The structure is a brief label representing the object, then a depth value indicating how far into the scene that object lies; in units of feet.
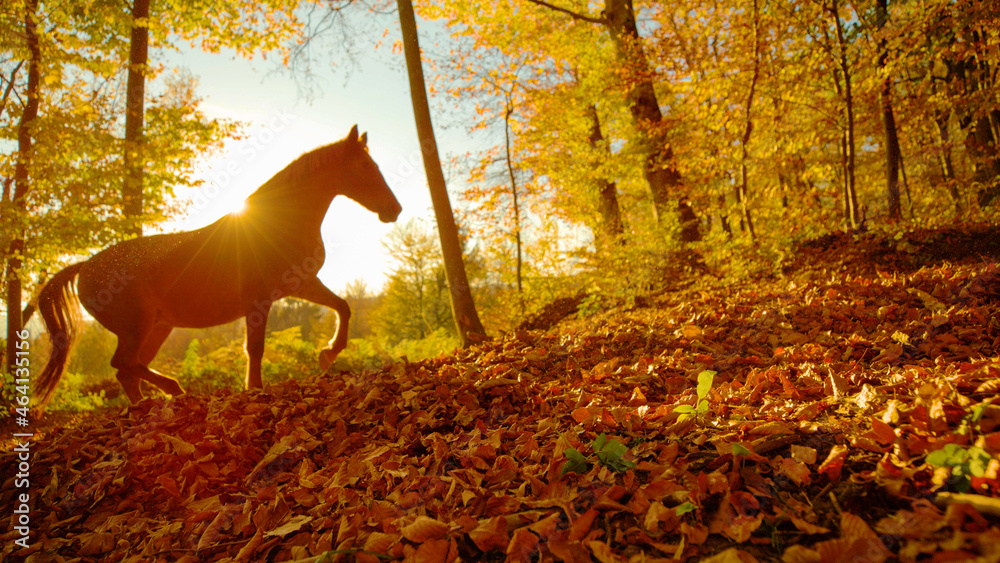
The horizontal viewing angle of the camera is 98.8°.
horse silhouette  12.98
